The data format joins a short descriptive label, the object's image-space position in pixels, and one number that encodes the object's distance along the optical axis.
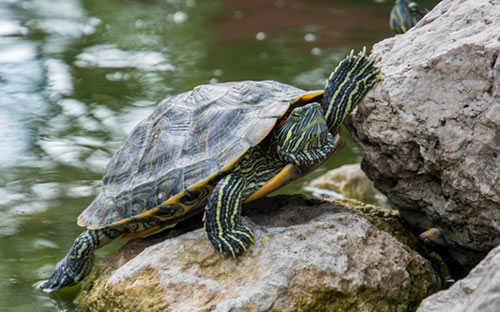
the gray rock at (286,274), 4.69
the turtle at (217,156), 5.30
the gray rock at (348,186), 8.69
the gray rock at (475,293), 3.21
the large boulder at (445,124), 4.67
